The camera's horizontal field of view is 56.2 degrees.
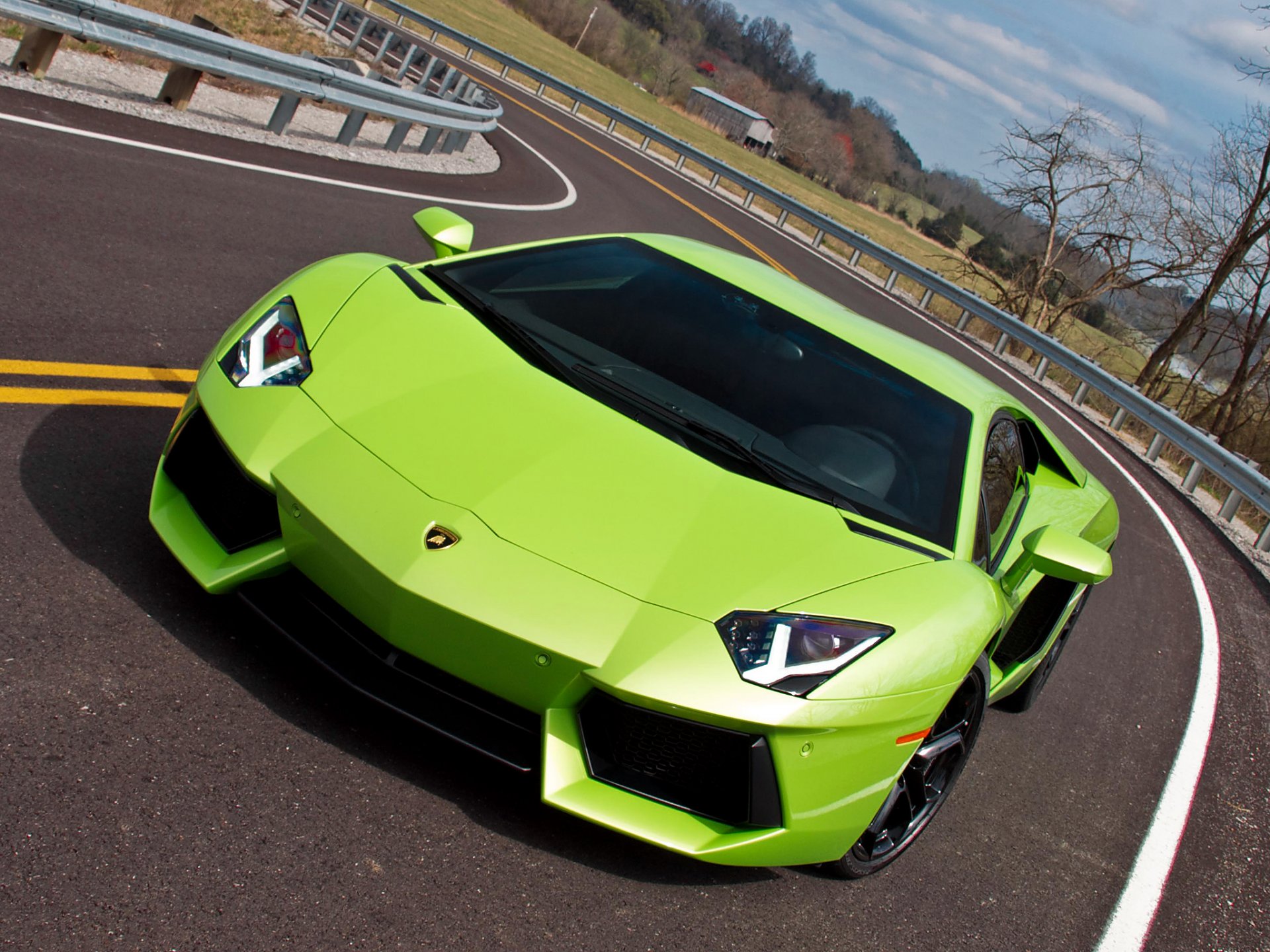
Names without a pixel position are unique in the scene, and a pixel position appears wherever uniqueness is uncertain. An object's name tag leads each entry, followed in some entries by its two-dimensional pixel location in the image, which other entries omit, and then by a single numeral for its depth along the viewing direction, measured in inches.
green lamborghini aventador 115.6
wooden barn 4042.8
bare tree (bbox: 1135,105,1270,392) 1081.4
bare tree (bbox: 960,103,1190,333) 1126.4
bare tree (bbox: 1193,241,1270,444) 1086.4
